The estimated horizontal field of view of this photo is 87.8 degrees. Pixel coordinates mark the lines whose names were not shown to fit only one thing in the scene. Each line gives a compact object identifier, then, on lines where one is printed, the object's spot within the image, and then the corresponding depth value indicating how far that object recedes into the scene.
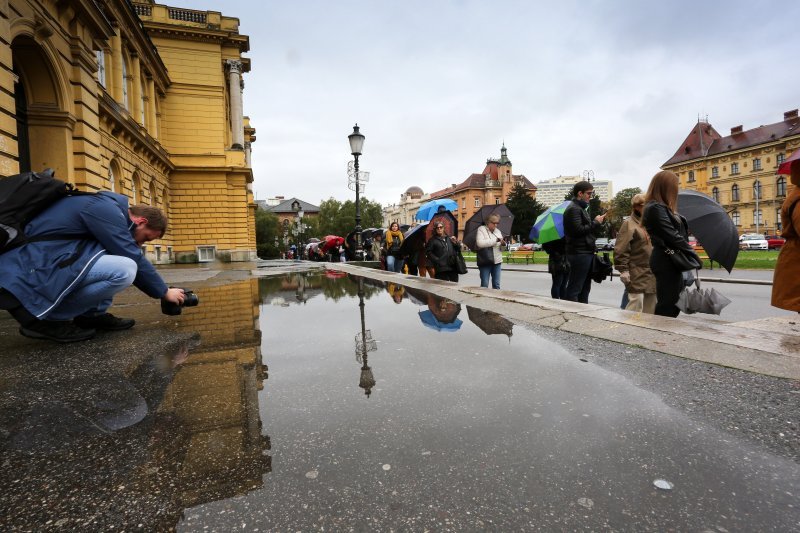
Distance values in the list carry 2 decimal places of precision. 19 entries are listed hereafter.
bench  28.68
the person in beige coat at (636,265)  4.93
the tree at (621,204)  75.00
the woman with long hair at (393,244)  12.23
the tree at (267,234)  64.08
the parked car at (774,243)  43.84
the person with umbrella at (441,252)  8.09
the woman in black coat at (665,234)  4.07
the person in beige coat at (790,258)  3.16
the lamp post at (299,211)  29.08
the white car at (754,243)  42.66
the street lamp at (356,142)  16.14
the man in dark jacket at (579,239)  5.77
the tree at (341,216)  78.62
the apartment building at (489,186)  100.88
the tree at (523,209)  74.93
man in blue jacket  3.00
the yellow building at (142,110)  9.46
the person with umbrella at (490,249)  7.68
